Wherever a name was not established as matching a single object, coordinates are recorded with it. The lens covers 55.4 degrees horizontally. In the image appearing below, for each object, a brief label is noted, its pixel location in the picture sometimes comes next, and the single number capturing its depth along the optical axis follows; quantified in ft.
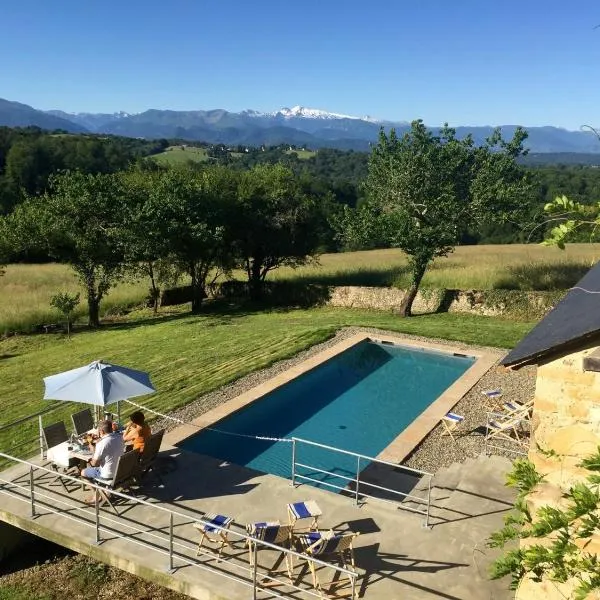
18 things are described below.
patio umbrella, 34.30
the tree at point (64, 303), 84.43
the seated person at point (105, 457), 31.50
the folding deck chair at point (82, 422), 37.73
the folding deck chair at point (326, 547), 25.52
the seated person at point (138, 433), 33.24
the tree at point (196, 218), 94.63
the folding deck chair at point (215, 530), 27.22
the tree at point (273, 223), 106.32
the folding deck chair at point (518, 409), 42.99
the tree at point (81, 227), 88.07
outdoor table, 33.48
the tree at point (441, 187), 82.17
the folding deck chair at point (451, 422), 43.11
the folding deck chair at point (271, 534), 26.08
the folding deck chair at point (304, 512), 28.48
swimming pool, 42.68
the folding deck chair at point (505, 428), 40.83
